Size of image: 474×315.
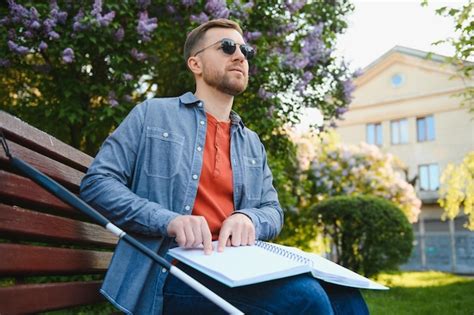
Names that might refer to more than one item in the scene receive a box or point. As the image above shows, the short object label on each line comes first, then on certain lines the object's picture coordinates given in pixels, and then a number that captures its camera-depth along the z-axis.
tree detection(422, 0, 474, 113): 6.34
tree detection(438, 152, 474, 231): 12.80
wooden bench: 1.83
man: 2.04
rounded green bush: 12.34
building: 31.33
